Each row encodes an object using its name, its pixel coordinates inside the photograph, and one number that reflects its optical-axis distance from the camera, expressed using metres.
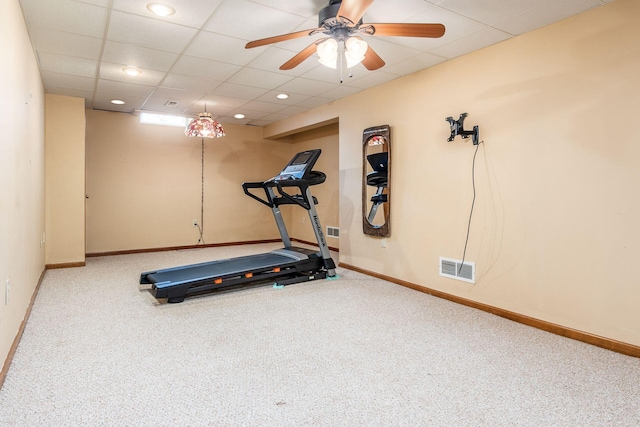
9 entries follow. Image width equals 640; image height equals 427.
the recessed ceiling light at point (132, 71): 4.10
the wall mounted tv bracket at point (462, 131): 3.59
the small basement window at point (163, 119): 6.73
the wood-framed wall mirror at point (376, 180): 4.62
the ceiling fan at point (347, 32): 2.34
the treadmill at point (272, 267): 3.83
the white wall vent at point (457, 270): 3.71
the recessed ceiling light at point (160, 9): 2.69
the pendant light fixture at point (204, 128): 5.64
